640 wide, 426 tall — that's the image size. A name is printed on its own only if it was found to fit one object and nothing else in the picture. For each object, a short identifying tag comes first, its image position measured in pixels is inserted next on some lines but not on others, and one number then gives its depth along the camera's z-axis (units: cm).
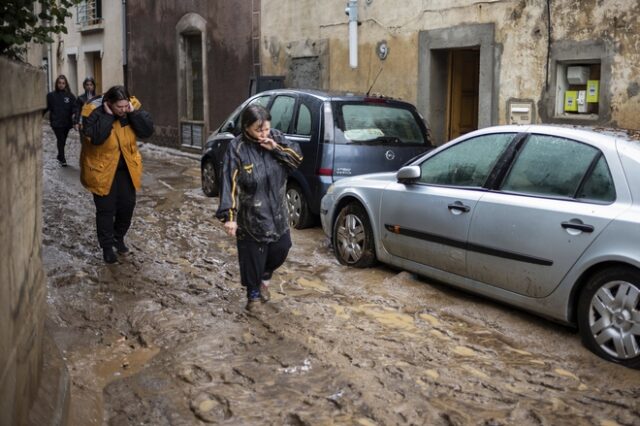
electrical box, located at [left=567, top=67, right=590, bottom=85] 905
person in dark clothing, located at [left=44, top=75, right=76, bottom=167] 1434
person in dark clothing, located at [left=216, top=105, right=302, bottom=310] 541
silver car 455
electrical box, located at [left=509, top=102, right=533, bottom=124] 965
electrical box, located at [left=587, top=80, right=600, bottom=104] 890
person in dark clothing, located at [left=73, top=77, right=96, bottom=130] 1443
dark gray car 822
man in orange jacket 670
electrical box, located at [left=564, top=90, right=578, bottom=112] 916
